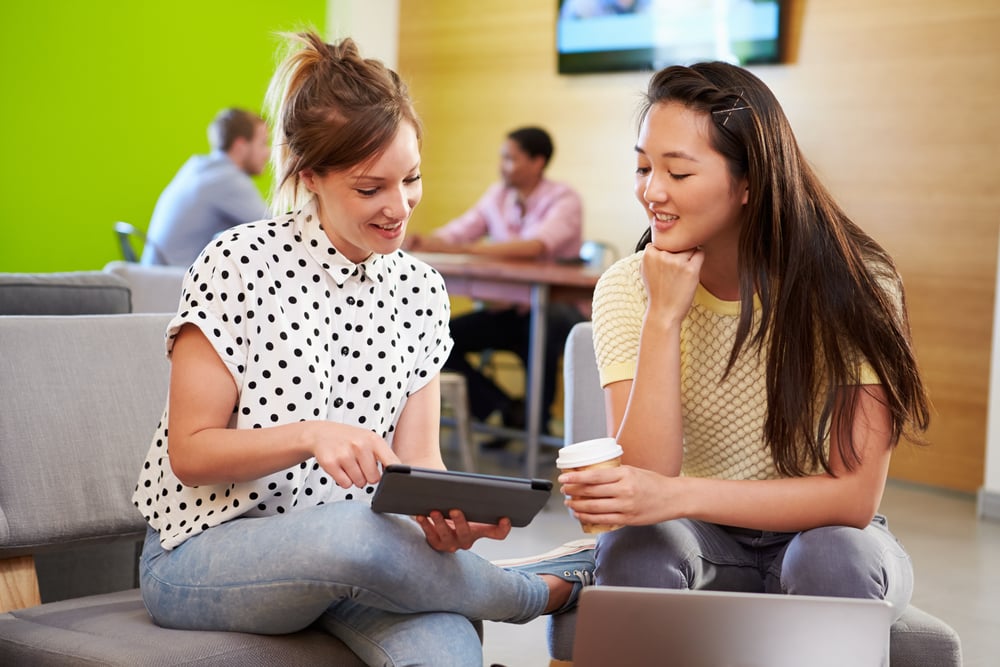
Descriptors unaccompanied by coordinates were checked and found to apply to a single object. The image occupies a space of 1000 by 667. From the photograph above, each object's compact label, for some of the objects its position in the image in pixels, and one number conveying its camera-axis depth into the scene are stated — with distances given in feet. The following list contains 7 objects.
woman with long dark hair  5.03
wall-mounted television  16.56
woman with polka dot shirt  4.45
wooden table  13.21
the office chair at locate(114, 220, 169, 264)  16.24
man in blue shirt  16.20
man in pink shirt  16.17
